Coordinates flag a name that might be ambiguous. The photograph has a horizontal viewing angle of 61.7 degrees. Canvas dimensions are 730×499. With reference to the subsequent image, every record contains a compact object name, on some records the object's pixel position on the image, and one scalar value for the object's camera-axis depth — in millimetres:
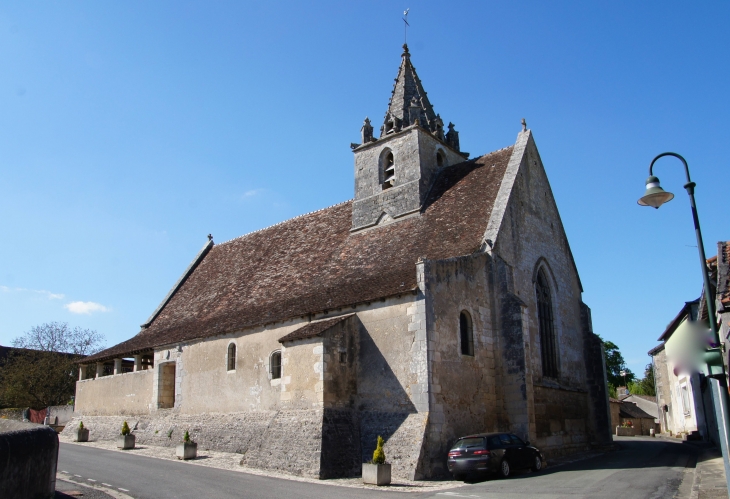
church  17094
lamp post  9109
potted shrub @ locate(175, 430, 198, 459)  19516
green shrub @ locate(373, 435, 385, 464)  14508
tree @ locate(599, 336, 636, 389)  64062
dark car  14430
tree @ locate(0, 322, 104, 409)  43469
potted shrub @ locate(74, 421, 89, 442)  25561
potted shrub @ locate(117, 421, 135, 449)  22391
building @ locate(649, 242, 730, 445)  12602
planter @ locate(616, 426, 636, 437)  38406
